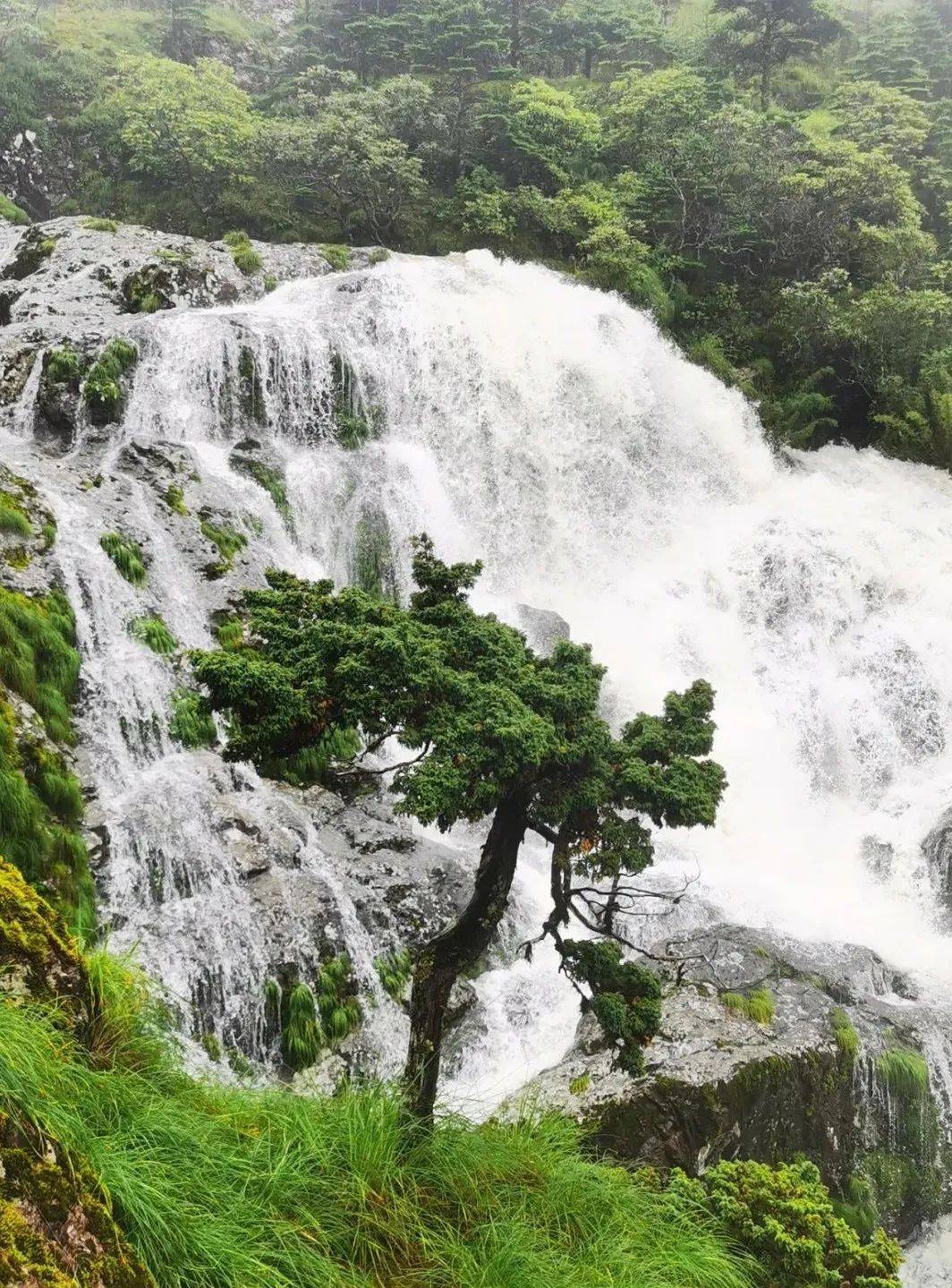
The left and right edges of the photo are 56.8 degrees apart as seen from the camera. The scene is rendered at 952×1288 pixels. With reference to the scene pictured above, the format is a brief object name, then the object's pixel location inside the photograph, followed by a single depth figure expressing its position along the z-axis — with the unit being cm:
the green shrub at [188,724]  989
